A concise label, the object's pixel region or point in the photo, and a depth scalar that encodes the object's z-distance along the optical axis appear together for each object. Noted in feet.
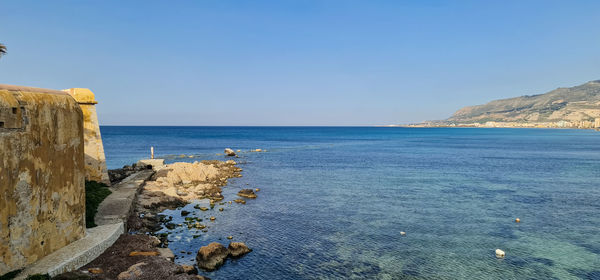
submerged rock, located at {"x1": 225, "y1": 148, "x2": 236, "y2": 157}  227.81
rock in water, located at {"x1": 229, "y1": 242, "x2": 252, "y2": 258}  56.80
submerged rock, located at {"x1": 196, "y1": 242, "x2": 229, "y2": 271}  52.49
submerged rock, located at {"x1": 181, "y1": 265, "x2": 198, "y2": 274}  48.55
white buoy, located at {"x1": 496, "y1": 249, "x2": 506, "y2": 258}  58.27
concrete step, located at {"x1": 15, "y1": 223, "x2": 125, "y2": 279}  39.19
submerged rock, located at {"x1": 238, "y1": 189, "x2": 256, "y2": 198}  102.41
